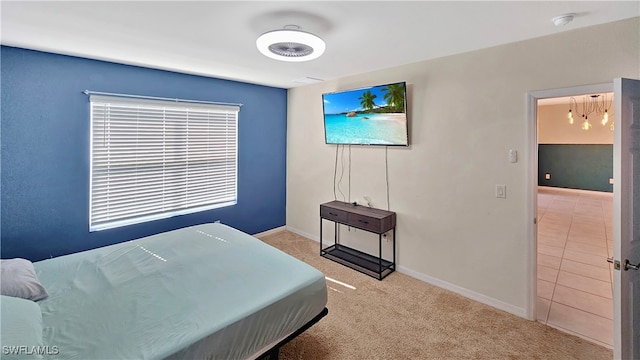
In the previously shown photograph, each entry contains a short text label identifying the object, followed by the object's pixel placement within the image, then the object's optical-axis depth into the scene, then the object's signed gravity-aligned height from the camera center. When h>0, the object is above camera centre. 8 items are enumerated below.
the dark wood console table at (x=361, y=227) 3.29 -0.53
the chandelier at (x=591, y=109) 6.68 +1.91
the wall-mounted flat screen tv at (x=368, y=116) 3.17 +0.81
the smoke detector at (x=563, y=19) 1.92 +1.12
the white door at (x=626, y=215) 1.56 -0.18
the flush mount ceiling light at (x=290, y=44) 1.93 +1.00
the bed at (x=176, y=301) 1.40 -0.72
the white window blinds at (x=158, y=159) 3.06 +0.27
